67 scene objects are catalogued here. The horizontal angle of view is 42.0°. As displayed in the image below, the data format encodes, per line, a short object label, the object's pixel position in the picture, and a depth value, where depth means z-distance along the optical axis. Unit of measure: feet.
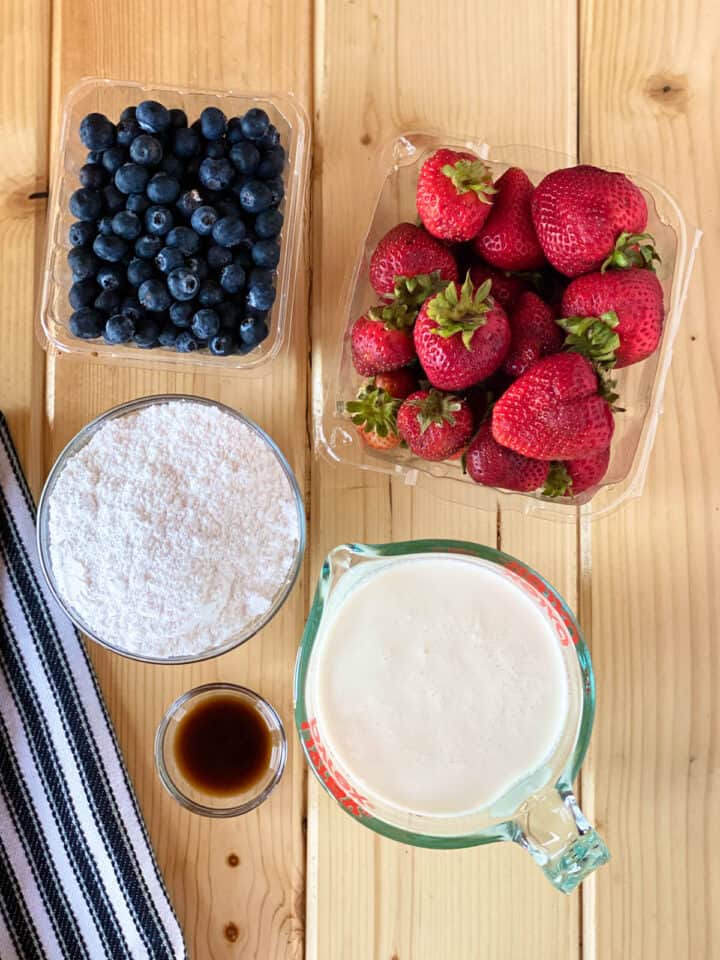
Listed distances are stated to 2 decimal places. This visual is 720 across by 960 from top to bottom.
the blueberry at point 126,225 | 2.64
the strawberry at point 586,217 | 2.42
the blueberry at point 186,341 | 2.70
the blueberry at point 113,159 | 2.68
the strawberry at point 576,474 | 2.61
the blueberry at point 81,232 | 2.68
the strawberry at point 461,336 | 2.35
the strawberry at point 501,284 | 2.60
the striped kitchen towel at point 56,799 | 2.90
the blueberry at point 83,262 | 2.68
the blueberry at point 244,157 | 2.68
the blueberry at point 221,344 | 2.68
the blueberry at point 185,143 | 2.70
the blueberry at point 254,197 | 2.66
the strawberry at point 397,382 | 2.61
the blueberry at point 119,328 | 2.66
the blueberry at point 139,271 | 2.67
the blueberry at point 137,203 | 2.66
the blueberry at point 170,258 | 2.64
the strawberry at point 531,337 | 2.50
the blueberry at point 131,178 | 2.64
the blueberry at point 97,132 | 2.69
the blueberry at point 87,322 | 2.70
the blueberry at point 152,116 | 2.67
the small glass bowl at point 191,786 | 2.90
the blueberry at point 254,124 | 2.70
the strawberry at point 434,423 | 2.48
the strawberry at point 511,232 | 2.55
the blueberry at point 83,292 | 2.70
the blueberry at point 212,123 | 2.71
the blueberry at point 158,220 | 2.63
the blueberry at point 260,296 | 2.70
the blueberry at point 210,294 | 2.67
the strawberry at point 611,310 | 2.42
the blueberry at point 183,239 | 2.64
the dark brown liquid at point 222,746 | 2.97
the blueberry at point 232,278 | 2.67
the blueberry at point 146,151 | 2.64
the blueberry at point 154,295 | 2.65
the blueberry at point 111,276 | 2.68
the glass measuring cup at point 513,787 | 2.45
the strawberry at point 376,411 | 2.58
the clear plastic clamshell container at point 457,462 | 2.76
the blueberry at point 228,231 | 2.64
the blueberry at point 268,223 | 2.70
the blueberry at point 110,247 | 2.64
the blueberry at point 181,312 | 2.67
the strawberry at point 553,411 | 2.37
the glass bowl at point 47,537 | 2.78
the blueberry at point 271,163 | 2.73
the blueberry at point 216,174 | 2.65
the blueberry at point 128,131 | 2.70
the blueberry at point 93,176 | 2.69
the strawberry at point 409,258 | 2.54
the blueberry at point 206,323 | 2.65
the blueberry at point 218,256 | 2.67
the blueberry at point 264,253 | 2.71
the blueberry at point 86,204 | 2.67
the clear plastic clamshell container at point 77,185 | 2.85
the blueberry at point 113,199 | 2.69
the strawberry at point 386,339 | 2.50
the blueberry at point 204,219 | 2.63
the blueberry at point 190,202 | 2.66
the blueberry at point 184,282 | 2.61
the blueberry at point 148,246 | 2.65
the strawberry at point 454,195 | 2.45
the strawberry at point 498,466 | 2.52
